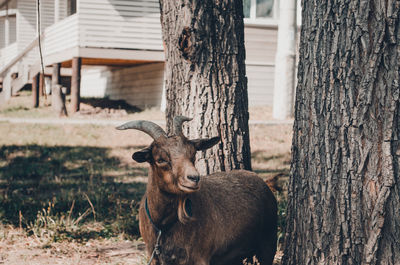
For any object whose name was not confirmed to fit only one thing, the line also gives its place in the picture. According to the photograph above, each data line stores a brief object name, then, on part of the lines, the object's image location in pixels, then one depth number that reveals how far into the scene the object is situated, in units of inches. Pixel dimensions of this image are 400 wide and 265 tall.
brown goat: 138.2
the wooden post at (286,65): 568.4
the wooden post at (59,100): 618.8
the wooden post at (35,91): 751.1
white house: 671.1
